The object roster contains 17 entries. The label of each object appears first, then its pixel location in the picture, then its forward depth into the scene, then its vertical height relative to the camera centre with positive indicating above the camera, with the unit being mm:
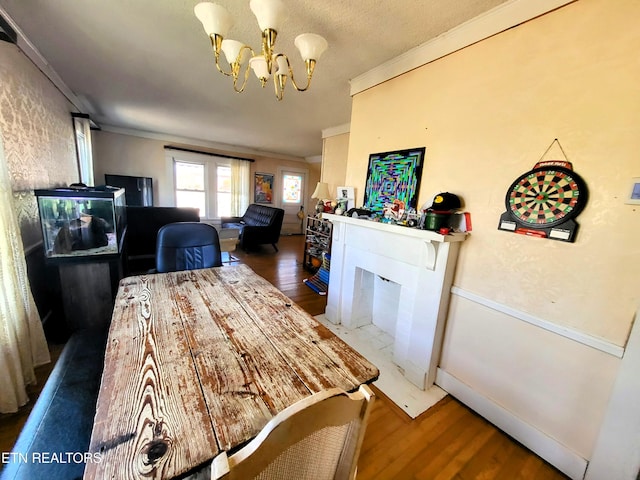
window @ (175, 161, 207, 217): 5617 +93
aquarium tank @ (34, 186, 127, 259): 1843 -340
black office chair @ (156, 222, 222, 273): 1898 -470
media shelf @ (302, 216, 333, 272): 3709 -693
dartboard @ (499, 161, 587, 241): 1155 +67
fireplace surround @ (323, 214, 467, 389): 1622 -631
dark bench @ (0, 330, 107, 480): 708 -829
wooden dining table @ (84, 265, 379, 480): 579 -610
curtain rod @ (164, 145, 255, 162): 5305 +871
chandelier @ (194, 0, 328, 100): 1088 +782
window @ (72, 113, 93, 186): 3260 +508
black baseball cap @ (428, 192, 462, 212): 1559 +35
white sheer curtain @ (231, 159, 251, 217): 6176 +169
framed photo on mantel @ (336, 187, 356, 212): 2389 +28
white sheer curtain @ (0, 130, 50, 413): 1310 -790
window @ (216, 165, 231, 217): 6065 +44
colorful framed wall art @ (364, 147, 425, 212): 1822 +208
